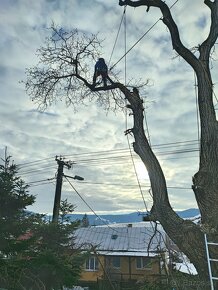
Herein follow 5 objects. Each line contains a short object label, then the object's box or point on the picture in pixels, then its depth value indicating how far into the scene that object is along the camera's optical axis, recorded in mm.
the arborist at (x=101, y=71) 7031
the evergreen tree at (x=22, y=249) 9609
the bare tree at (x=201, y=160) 4562
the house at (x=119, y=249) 25869
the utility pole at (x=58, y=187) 15742
